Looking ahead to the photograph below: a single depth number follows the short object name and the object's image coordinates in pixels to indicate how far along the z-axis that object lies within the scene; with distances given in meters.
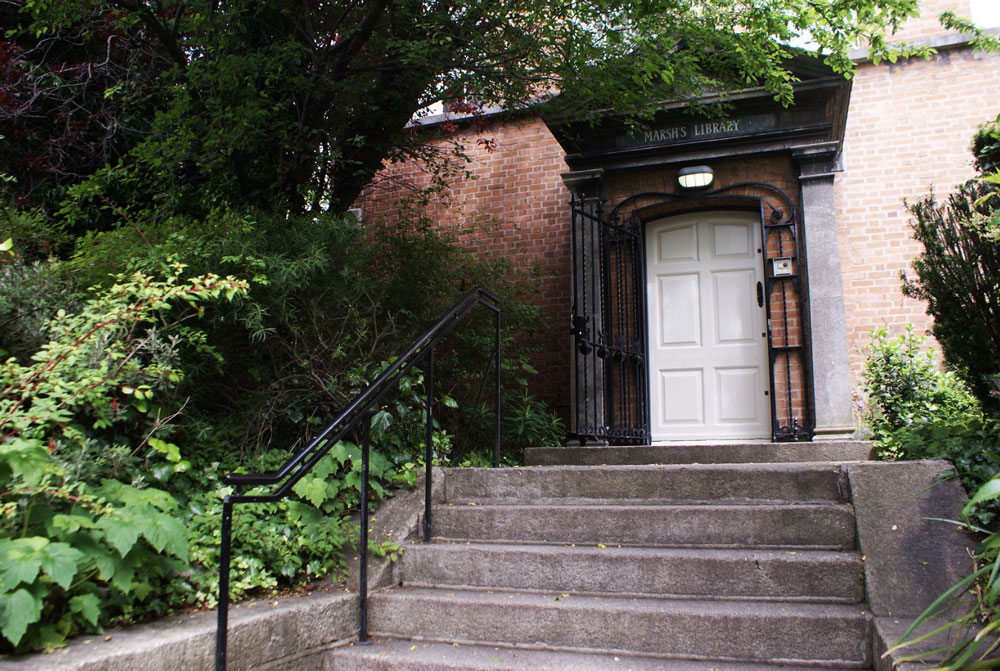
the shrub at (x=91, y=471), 2.19
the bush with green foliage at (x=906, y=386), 5.40
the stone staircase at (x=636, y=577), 2.55
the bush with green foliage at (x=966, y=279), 3.04
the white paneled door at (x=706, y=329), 6.25
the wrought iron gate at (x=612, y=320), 6.14
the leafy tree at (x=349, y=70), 4.62
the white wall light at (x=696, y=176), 6.21
